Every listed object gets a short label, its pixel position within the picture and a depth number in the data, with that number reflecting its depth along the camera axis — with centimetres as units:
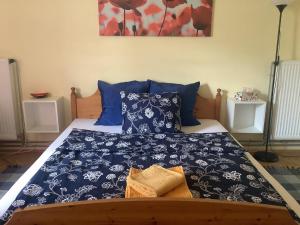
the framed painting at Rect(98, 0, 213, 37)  282
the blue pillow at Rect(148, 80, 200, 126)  274
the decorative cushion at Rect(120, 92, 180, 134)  242
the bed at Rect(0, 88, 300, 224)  96
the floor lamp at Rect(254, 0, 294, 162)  285
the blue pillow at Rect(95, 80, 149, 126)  275
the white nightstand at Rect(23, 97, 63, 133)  289
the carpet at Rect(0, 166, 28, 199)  244
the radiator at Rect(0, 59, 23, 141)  287
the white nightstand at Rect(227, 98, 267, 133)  295
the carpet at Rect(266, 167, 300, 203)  240
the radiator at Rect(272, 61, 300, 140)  295
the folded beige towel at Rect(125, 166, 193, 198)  136
